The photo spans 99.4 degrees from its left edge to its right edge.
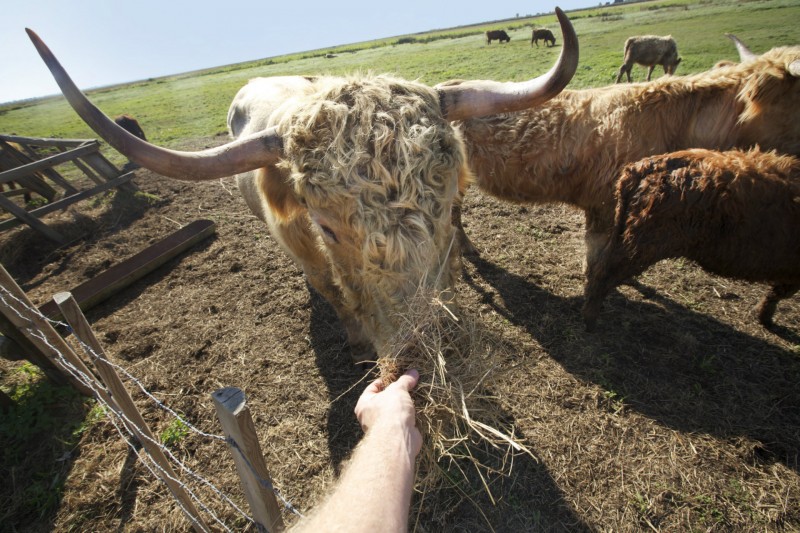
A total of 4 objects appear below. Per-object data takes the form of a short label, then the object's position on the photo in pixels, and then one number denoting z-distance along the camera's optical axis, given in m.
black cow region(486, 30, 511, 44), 41.64
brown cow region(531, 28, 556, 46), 32.47
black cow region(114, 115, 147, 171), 12.85
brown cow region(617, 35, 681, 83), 16.00
